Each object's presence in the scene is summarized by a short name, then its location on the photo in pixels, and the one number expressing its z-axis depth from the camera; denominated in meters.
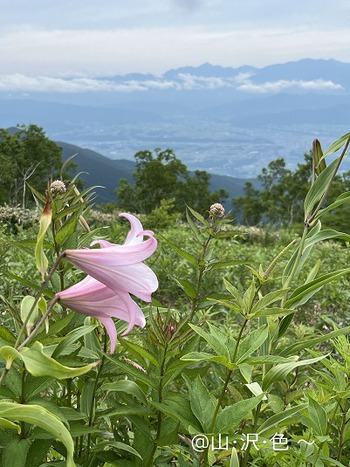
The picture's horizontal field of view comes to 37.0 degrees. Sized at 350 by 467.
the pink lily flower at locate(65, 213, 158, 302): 0.71
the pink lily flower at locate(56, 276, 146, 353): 0.75
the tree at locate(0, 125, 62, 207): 35.53
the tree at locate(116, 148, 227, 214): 40.25
